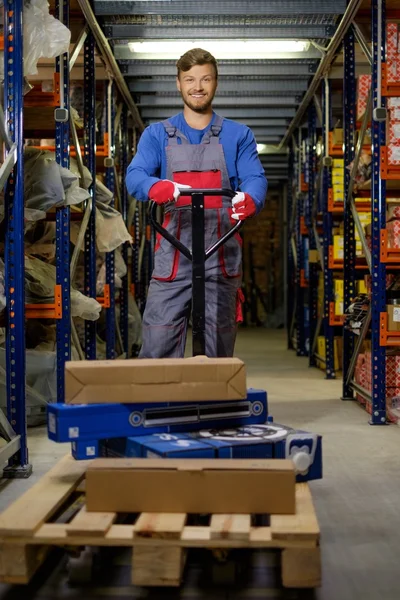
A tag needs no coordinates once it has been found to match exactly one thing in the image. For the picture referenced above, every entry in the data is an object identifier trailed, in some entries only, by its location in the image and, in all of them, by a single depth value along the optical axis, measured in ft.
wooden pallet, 7.87
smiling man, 13.74
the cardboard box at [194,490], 8.73
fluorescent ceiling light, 26.81
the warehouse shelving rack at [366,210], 18.86
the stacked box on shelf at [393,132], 18.81
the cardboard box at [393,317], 18.78
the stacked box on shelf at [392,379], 20.04
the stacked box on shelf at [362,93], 23.47
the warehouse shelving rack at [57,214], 13.84
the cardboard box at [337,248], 27.84
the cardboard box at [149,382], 9.98
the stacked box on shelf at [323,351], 30.48
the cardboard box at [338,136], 28.35
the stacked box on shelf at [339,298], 28.53
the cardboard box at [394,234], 19.11
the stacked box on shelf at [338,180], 27.53
